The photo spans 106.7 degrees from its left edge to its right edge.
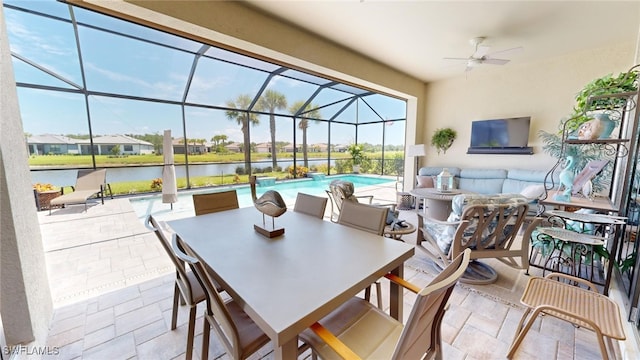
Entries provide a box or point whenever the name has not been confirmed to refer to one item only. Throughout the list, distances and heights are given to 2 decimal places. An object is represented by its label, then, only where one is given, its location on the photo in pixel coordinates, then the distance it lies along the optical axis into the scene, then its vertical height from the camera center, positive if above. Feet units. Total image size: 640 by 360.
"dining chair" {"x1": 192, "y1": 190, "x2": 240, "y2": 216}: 7.59 -1.52
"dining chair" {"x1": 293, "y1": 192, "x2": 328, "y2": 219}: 7.11 -1.54
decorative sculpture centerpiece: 5.36 -1.20
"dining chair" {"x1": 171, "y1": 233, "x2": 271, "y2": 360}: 3.37 -2.81
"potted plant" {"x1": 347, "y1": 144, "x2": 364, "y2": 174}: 33.06 +0.07
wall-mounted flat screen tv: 15.46 +1.16
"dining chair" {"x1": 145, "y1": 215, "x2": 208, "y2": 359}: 4.50 -2.81
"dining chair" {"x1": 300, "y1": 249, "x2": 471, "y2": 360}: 2.55 -2.76
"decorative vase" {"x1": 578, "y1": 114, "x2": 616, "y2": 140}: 6.59 +0.70
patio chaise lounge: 15.34 -2.17
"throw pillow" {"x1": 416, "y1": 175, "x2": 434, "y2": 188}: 17.07 -2.01
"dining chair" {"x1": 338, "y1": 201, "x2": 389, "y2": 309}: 5.69 -1.59
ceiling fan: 11.50 +4.93
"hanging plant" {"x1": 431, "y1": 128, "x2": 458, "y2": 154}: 18.41 +1.21
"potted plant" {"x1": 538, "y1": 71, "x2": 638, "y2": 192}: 7.23 +1.45
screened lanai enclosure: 14.59 +4.38
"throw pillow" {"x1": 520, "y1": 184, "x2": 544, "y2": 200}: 12.79 -2.07
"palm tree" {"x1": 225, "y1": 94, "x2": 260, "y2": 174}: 22.88 +4.01
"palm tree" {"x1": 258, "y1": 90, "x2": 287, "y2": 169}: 23.79 +5.37
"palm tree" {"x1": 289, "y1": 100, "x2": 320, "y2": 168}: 26.22 +4.76
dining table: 2.92 -1.86
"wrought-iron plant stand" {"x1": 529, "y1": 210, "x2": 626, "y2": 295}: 6.52 -2.67
